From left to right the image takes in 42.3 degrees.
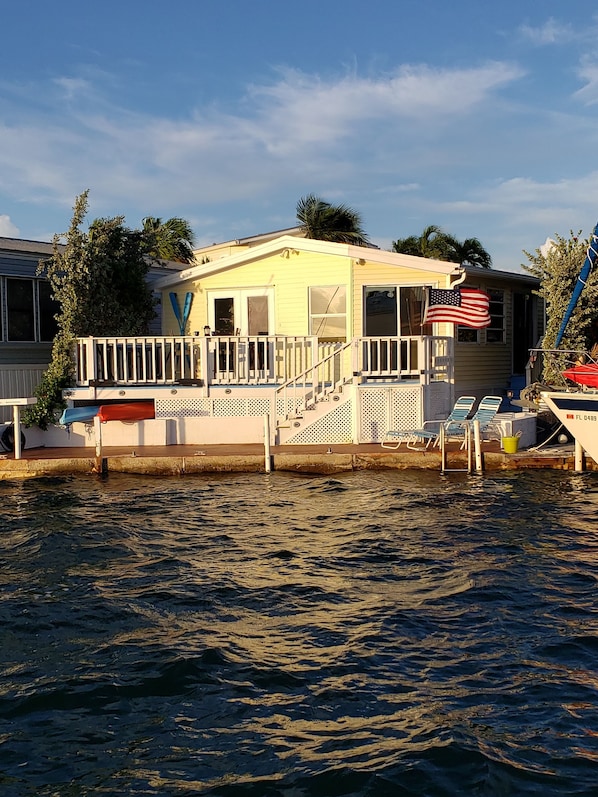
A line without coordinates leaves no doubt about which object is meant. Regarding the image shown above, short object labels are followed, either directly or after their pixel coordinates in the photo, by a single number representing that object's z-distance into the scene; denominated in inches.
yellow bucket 581.9
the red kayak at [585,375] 564.4
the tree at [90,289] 645.3
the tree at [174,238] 1291.8
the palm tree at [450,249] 1306.6
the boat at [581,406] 528.7
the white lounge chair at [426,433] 582.1
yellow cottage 629.6
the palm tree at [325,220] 1167.6
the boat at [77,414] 636.7
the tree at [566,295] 721.6
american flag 634.2
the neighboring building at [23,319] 695.1
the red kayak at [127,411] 627.2
